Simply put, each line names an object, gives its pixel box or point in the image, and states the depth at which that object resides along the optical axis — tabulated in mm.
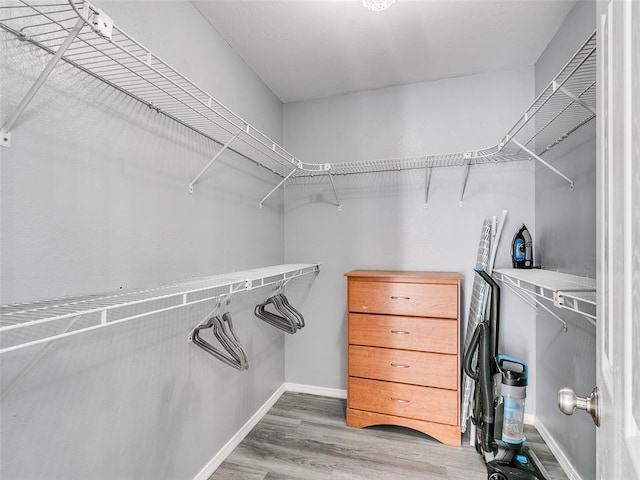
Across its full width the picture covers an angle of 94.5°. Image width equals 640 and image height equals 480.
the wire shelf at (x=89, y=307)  711
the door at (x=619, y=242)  377
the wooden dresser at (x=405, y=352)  1810
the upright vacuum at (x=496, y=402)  1550
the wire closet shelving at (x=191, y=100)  778
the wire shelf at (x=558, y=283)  969
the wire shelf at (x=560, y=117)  1244
